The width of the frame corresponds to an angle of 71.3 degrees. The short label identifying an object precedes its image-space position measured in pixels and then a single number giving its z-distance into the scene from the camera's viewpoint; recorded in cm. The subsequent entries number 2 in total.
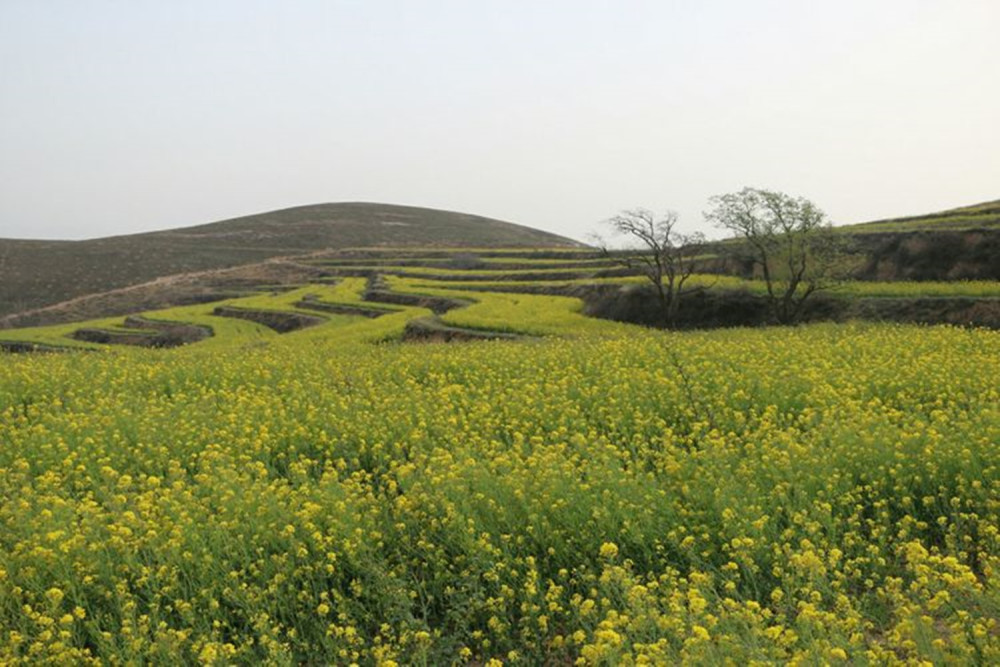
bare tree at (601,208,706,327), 3212
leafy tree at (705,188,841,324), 2936
